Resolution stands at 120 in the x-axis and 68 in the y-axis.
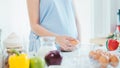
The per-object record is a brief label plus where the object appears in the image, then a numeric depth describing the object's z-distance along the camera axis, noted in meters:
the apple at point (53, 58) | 1.11
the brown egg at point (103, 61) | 1.08
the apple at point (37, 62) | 1.02
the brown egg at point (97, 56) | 1.11
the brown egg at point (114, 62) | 1.09
